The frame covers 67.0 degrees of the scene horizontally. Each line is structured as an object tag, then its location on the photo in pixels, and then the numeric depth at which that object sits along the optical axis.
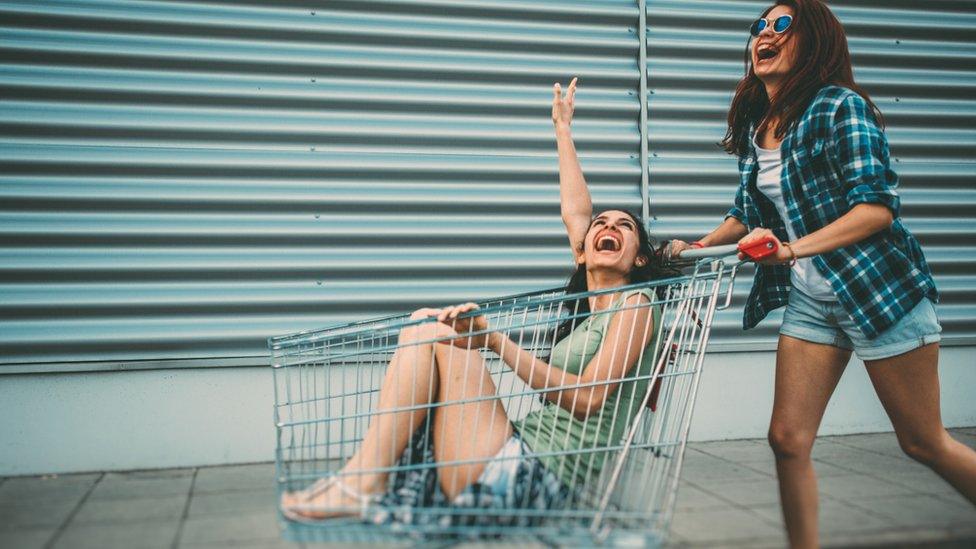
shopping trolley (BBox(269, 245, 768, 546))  2.21
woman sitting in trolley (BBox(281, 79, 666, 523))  2.35
